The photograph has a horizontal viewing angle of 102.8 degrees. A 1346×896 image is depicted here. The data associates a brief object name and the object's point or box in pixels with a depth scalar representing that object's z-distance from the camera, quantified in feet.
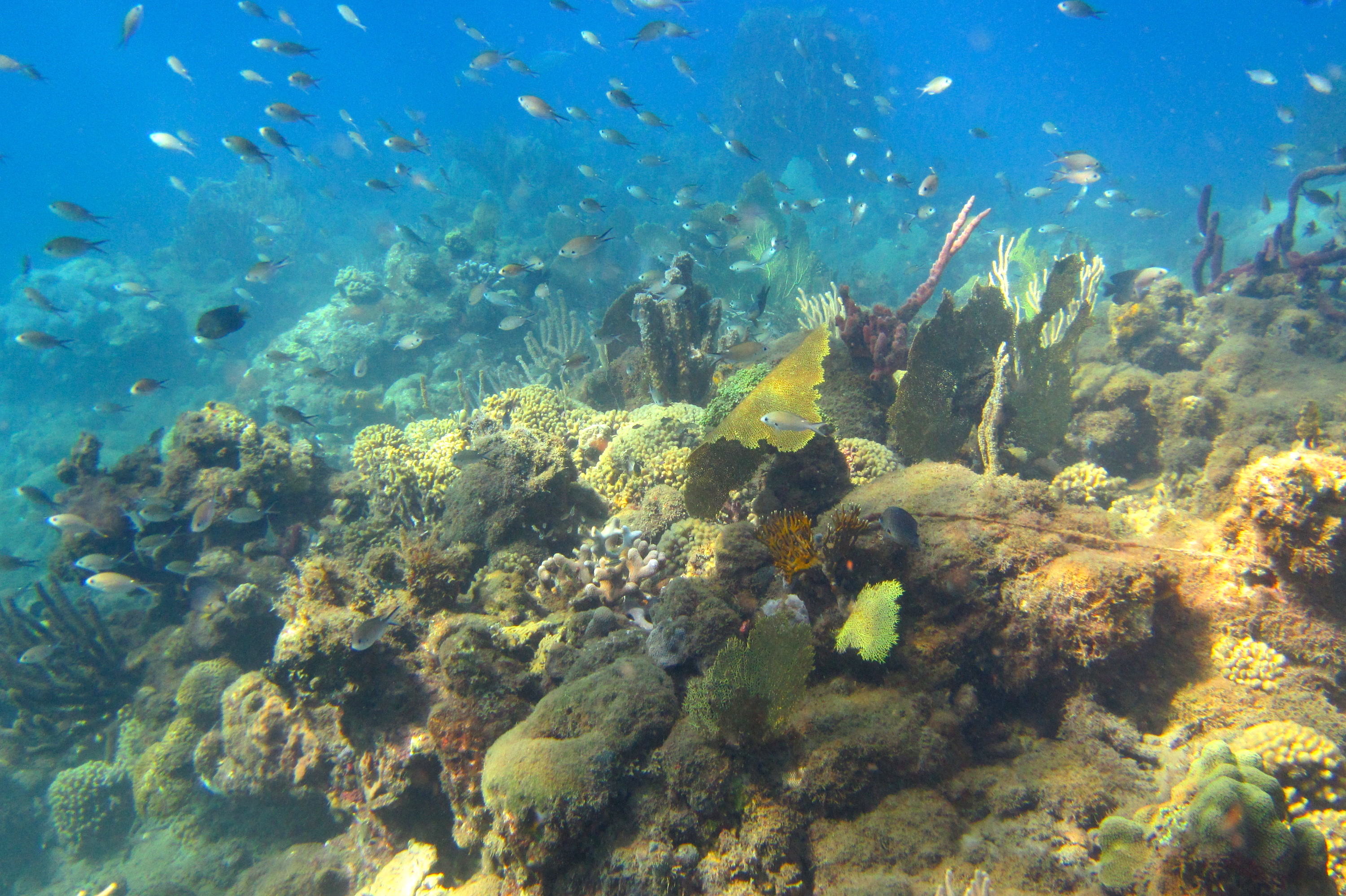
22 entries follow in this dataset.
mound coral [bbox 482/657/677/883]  7.38
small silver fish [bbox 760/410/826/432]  10.84
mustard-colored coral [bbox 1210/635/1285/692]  9.64
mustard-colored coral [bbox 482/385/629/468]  21.34
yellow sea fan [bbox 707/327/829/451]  11.68
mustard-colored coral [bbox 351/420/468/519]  19.36
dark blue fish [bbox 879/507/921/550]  9.92
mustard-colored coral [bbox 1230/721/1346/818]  7.85
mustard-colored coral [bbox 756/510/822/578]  10.88
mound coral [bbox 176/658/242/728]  19.99
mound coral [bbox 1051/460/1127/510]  17.79
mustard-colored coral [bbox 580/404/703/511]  17.44
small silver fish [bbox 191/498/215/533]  21.70
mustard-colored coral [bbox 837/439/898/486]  15.65
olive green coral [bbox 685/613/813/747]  8.17
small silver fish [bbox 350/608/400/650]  11.03
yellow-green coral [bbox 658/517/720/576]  13.52
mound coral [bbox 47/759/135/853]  23.07
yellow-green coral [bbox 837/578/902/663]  8.92
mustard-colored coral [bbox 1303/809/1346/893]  6.98
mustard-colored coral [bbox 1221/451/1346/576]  9.87
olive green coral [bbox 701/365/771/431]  14.88
